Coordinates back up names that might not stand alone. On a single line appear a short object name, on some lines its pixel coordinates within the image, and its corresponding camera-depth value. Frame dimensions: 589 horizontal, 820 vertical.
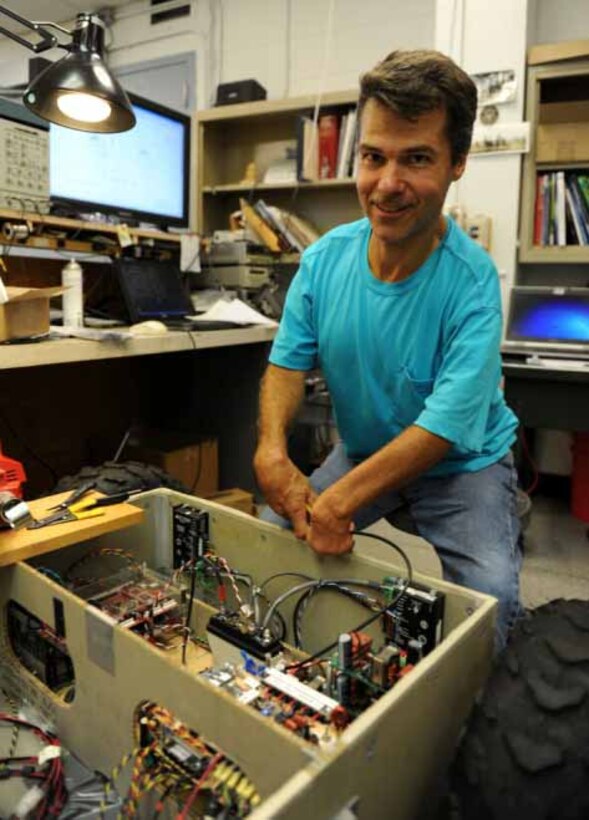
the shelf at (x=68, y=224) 1.82
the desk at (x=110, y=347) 1.42
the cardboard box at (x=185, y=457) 2.37
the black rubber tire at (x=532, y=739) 0.57
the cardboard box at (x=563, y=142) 2.70
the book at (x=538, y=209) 2.79
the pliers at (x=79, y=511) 1.03
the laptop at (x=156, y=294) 2.09
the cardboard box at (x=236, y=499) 2.25
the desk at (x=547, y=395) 2.26
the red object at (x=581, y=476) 2.73
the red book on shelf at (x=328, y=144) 3.17
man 1.06
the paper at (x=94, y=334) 1.61
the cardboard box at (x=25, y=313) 1.42
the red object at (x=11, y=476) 1.01
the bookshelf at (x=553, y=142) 2.67
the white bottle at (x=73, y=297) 1.87
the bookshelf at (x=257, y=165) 3.37
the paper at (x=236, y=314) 2.23
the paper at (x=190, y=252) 2.50
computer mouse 1.81
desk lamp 1.23
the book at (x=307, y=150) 3.15
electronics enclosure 0.54
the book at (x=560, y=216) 2.76
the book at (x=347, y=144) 3.12
